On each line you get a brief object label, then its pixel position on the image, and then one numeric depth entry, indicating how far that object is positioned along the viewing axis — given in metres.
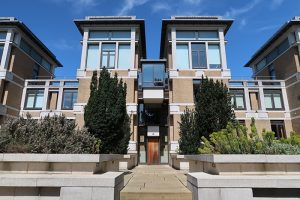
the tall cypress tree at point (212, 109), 11.87
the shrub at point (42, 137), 7.02
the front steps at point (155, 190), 6.29
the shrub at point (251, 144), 6.70
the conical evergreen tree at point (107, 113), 10.72
